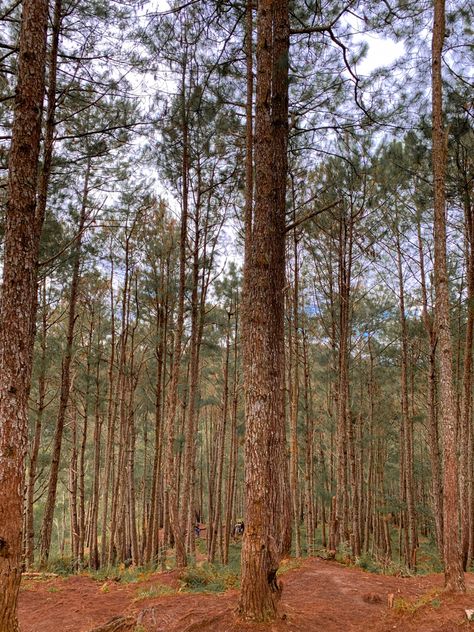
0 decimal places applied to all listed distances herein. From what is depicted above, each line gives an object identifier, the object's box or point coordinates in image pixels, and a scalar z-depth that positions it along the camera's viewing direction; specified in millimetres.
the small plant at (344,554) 8465
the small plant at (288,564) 7205
